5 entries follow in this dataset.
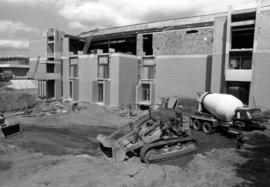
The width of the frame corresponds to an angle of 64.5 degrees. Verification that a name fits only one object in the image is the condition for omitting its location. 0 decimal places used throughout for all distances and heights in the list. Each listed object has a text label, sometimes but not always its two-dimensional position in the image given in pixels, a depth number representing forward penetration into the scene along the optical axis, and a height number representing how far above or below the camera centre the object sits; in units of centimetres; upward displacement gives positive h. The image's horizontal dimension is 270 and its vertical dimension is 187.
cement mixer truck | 1460 -279
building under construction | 2091 +180
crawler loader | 1104 -356
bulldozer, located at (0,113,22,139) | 1569 -425
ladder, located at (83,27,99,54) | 3876 +582
